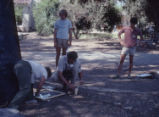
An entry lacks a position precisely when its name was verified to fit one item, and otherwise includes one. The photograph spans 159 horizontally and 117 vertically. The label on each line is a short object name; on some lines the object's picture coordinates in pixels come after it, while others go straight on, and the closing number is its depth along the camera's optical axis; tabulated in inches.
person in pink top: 254.1
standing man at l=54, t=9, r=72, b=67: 269.6
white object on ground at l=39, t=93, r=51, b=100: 179.8
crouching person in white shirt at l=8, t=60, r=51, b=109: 160.4
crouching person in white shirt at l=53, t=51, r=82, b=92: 185.7
